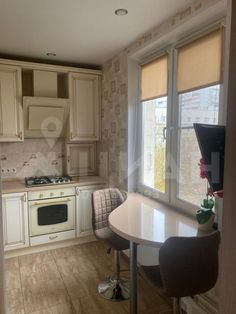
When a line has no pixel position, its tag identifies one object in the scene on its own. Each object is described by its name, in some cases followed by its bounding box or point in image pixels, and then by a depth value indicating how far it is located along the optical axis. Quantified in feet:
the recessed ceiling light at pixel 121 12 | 6.29
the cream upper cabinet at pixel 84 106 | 10.99
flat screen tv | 2.94
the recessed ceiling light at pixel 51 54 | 9.83
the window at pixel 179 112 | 6.11
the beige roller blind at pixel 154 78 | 7.79
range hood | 10.18
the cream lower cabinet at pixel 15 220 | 9.41
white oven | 9.84
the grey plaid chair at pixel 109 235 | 7.05
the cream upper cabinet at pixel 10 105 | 9.70
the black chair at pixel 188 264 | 4.42
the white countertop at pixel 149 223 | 5.36
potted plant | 5.47
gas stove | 10.18
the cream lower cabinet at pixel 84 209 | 10.70
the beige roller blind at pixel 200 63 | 5.82
